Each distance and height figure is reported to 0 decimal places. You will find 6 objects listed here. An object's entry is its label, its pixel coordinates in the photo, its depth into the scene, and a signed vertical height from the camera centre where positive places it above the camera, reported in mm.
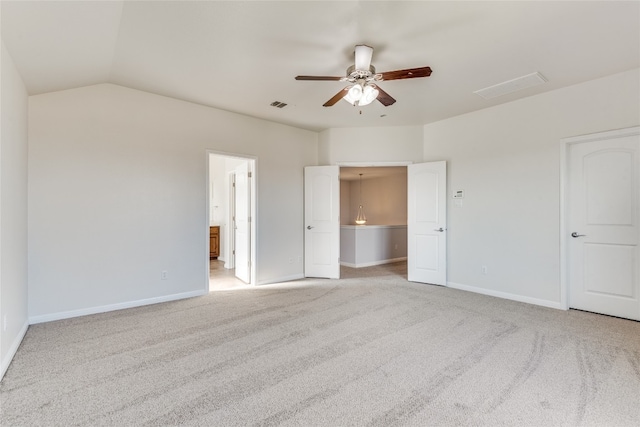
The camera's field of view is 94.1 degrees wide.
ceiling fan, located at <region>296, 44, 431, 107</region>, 2527 +1189
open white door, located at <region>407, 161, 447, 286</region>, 4867 -160
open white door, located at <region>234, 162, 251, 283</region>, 5039 -170
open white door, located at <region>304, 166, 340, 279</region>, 5355 -145
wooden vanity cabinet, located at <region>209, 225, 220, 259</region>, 7289 -694
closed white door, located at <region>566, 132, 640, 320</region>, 3324 -139
